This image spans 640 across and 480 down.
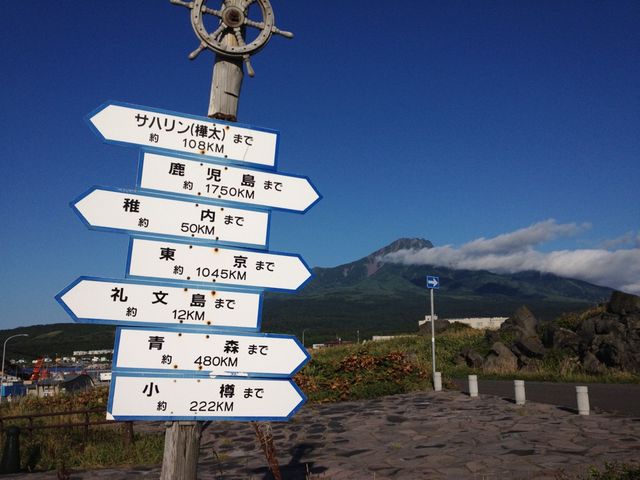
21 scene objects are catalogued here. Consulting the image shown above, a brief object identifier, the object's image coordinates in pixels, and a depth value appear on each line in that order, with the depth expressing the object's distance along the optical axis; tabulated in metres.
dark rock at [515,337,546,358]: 20.38
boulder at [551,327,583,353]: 19.86
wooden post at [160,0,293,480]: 4.06
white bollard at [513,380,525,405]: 12.08
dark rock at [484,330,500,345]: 24.47
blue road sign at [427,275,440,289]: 15.82
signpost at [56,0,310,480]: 3.38
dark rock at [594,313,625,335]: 18.84
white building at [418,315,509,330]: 44.19
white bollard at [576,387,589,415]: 10.38
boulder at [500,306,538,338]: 24.22
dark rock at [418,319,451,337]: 34.25
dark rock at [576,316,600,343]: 19.61
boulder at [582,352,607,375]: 17.48
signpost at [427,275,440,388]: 15.74
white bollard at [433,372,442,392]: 15.35
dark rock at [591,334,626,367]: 17.38
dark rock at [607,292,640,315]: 20.31
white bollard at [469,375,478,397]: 13.69
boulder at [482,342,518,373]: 20.59
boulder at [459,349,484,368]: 22.19
